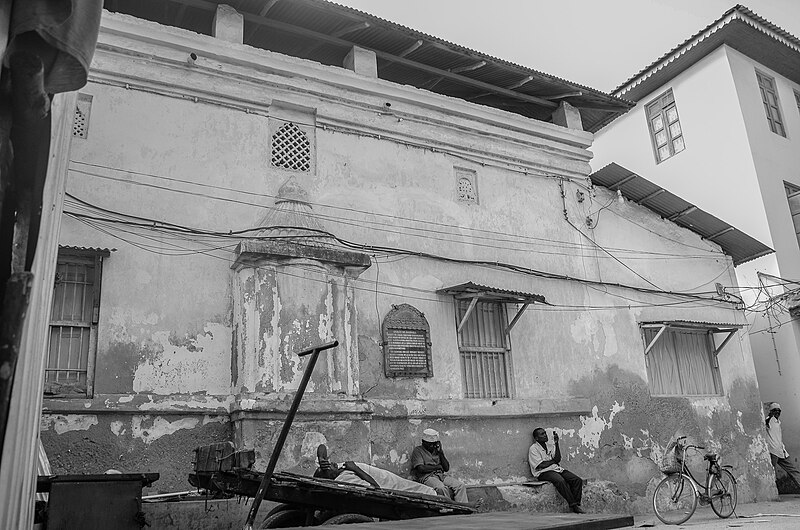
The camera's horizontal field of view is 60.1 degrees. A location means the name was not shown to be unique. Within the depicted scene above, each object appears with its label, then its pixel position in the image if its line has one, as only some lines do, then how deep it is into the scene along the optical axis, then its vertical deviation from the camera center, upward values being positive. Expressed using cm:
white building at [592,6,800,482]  1388 +639
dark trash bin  466 -12
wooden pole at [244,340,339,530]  407 +19
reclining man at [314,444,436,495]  694 -10
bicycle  988 -69
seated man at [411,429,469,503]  826 -9
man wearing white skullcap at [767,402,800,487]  1288 -13
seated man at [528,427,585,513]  945 -24
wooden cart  600 -28
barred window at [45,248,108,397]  732 +168
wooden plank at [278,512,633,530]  255 -25
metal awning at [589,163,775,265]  1215 +411
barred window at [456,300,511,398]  991 +149
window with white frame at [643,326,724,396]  1197 +141
